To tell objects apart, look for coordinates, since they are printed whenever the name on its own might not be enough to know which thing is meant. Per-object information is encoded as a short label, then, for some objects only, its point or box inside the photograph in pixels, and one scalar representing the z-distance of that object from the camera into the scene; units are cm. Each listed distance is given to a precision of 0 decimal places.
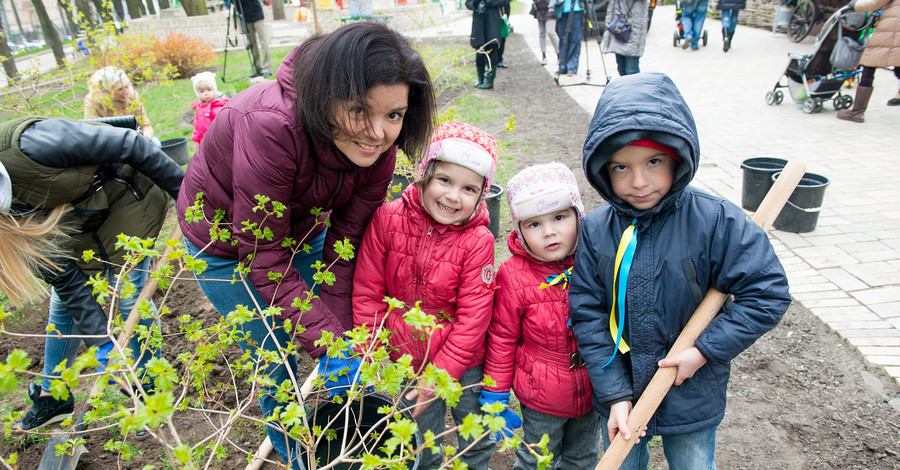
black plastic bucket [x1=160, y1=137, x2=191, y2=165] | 584
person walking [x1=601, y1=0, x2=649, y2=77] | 748
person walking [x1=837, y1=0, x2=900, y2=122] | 613
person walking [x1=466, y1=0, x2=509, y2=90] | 927
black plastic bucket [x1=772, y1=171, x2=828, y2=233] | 412
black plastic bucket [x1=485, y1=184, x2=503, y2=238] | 417
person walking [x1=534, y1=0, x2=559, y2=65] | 1097
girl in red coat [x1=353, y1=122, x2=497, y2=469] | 205
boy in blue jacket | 158
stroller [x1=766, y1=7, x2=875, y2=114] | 645
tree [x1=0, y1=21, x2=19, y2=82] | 1023
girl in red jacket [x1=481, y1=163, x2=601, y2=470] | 198
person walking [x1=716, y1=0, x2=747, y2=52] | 1077
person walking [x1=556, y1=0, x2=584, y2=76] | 958
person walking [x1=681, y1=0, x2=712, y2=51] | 1155
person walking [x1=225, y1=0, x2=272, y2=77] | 1075
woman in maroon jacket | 159
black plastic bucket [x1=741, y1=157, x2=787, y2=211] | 427
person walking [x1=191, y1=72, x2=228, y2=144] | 543
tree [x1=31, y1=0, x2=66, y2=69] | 1302
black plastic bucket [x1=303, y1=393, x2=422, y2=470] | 191
